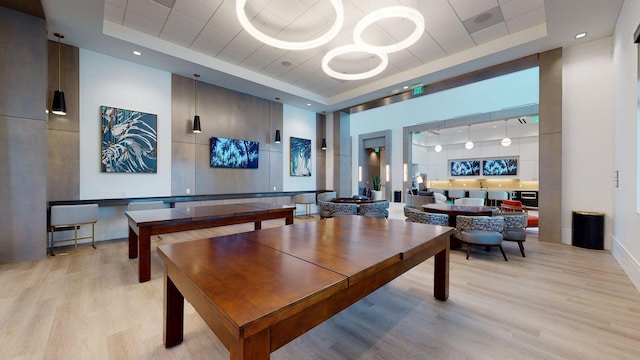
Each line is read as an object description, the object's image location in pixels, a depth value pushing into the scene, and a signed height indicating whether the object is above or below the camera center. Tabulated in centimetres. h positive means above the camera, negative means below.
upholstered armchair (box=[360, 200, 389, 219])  565 -71
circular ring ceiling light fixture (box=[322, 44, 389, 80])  363 +191
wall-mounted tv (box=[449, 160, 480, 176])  1167 +56
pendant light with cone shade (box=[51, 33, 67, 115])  408 +125
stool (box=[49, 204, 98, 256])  386 -62
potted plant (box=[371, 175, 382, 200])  931 -51
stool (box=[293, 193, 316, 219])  757 -62
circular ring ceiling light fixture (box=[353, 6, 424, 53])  275 +187
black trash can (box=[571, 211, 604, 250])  423 -89
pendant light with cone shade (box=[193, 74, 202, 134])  571 +148
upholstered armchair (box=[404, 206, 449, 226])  386 -63
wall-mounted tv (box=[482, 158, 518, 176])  1062 +54
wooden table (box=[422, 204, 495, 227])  423 -56
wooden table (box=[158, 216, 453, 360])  97 -50
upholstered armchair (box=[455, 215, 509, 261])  369 -80
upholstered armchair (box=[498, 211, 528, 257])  393 -80
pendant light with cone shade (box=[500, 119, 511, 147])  964 +147
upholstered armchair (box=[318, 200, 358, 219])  546 -68
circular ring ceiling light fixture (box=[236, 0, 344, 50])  275 +182
